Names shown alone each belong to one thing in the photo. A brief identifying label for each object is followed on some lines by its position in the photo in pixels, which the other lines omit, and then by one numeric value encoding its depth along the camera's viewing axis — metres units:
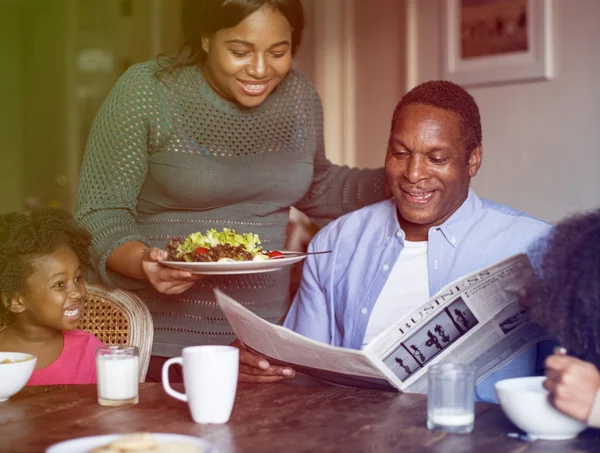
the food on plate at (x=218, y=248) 1.87
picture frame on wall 2.81
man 1.88
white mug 1.27
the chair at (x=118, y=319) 1.97
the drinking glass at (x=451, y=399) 1.24
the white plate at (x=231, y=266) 1.71
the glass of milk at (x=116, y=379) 1.43
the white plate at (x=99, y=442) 1.13
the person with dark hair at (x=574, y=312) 1.18
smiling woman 2.00
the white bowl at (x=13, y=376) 1.46
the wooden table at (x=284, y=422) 1.18
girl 1.97
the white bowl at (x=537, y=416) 1.19
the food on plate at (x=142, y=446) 1.07
